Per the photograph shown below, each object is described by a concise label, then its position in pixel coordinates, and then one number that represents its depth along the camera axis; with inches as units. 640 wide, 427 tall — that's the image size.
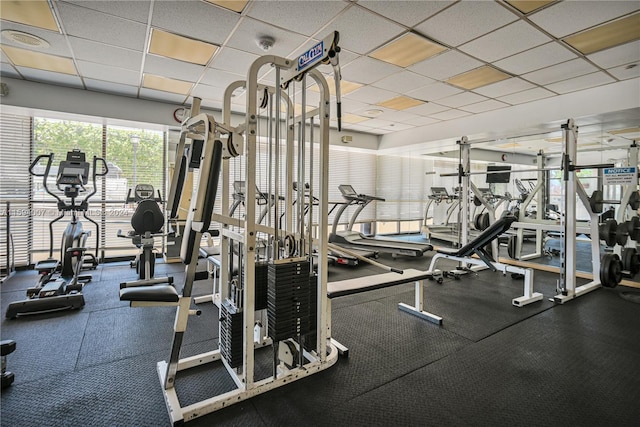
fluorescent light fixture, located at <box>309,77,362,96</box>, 172.7
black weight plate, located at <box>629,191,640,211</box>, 171.0
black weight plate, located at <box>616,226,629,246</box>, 153.3
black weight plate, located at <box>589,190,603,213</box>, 161.5
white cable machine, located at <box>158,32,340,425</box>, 68.7
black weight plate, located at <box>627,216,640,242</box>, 153.9
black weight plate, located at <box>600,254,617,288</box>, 141.3
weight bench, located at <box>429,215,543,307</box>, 135.0
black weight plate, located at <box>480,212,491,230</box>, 220.1
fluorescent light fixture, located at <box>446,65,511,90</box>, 153.7
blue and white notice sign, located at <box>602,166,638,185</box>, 152.5
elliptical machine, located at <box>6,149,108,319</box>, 134.7
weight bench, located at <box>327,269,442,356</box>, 93.6
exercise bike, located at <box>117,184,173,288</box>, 152.3
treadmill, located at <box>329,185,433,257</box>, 207.5
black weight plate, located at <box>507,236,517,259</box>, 221.0
